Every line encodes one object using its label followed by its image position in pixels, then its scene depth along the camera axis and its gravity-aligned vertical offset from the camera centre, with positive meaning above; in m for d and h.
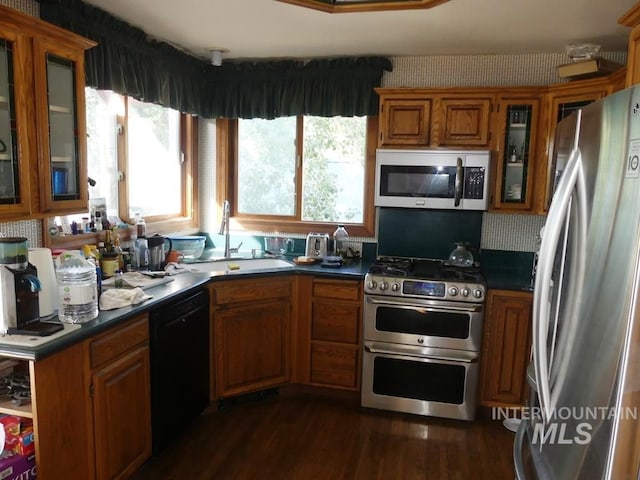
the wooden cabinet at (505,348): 2.93 -0.95
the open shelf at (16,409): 1.73 -0.83
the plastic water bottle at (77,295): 1.91 -0.44
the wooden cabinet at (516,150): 3.06 +0.31
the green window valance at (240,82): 2.85 +0.77
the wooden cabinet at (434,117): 3.10 +0.52
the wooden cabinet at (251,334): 2.96 -0.93
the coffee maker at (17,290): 1.77 -0.40
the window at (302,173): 3.68 +0.15
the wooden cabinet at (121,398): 1.96 -0.94
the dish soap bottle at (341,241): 3.57 -0.37
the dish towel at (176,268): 2.94 -0.51
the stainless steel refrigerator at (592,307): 0.94 -0.24
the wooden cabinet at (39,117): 1.89 +0.29
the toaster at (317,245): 3.49 -0.40
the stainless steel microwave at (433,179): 3.07 +0.11
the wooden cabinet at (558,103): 2.76 +0.58
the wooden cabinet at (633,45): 1.77 +0.59
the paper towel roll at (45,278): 1.95 -0.39
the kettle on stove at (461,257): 3.31 -0.43
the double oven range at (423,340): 2.91 -0.91
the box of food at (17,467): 1.67 -1.02
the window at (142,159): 2.92 +0.20
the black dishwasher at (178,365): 2.37 -0.95
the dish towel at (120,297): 2.10 -0.50
